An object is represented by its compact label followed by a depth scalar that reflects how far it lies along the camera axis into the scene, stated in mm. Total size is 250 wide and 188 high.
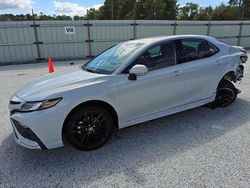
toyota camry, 2637
